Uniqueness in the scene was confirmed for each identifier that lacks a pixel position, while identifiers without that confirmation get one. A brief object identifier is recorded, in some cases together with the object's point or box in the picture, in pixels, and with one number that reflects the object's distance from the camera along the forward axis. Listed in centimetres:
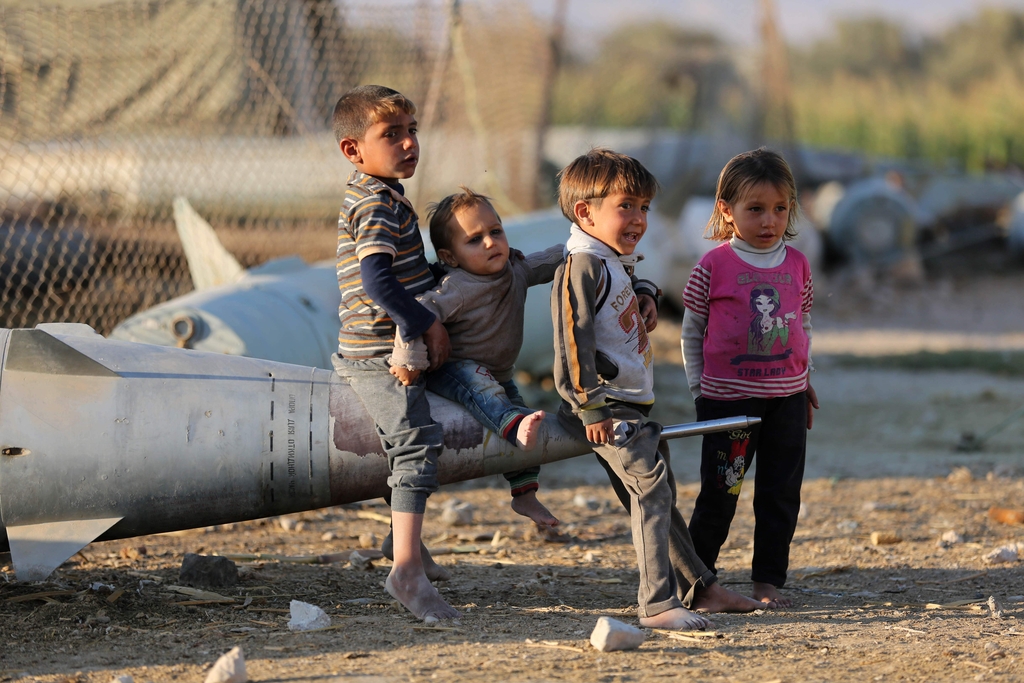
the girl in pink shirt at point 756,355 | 728
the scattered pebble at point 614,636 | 603
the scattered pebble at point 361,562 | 845
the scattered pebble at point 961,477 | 1145
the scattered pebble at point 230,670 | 551
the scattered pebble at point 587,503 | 1088
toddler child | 681
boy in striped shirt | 673
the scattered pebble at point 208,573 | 775
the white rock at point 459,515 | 1002
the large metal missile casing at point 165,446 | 685
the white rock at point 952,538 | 924
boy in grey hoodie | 649
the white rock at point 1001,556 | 857
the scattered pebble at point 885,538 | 928
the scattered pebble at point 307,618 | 668
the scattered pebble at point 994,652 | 602
